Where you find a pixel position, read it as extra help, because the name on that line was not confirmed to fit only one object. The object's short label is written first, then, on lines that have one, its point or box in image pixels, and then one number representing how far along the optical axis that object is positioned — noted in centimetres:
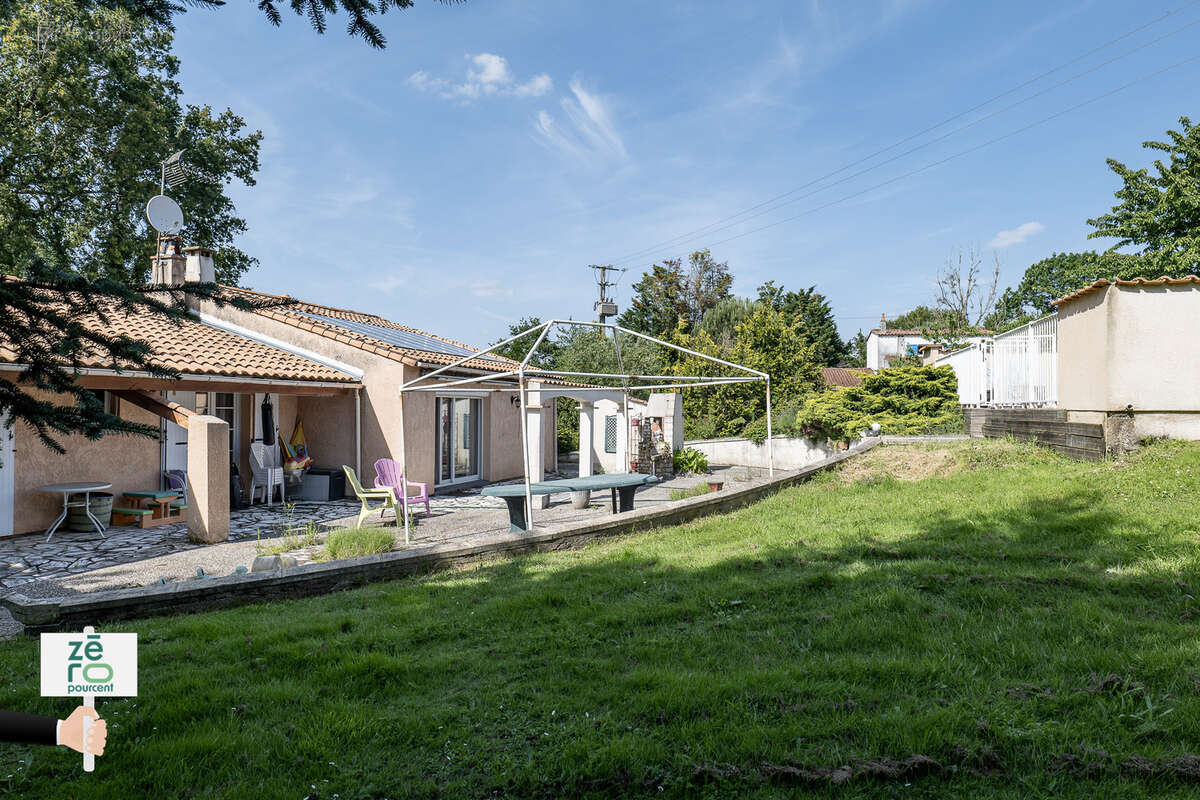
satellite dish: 1391
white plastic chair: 1245
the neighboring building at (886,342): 4472
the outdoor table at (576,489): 893
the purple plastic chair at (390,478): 1111
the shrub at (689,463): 1848
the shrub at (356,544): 746
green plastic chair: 1032
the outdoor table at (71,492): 948
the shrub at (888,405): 1658
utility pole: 3944
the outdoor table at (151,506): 1063
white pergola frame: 816
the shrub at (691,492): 1110
